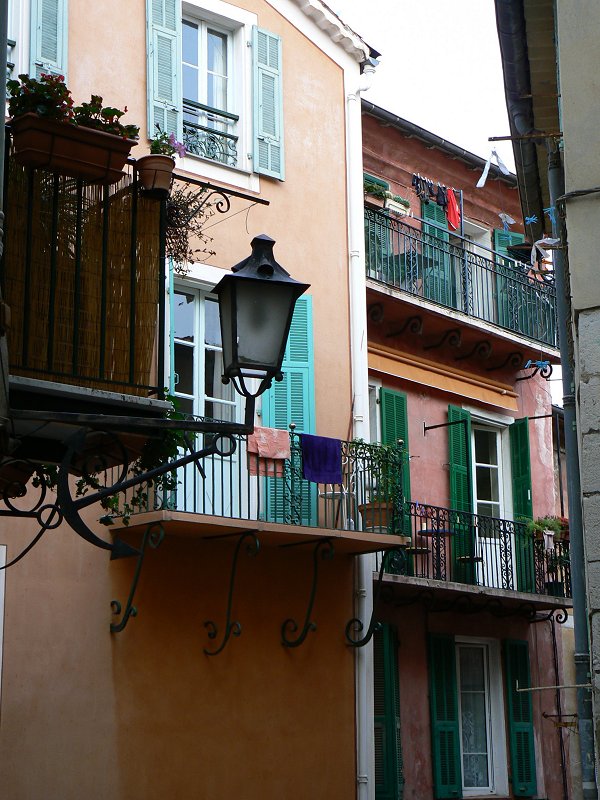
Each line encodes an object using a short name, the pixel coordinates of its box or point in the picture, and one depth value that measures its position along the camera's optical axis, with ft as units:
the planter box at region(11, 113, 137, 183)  21.18
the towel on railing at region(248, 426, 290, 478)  46.39
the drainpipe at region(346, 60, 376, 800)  48.83
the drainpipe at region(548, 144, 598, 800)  34.04
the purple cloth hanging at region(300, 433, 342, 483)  47.65
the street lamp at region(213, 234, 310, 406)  22.50
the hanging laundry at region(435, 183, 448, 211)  63.93
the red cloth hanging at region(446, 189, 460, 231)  64.54
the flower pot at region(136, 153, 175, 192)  22.51
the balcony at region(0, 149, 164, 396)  21.18
